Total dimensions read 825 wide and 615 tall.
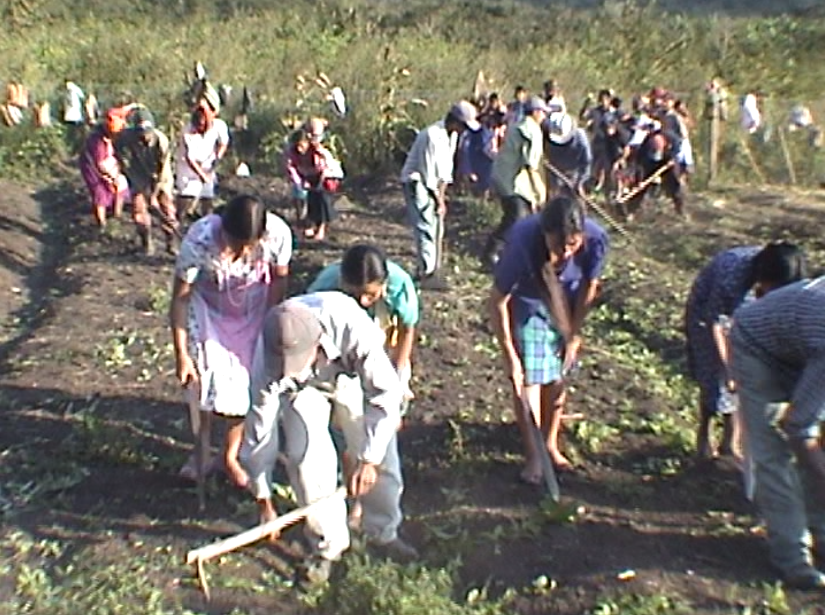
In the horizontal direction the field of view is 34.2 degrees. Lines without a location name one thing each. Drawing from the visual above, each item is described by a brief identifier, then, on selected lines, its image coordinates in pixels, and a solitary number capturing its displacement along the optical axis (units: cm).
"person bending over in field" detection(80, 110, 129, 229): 1285
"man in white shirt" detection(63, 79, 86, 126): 1908
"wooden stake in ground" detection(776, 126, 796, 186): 1823
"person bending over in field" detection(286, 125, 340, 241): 1273
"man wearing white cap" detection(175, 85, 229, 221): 1177
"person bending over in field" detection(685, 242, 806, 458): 514
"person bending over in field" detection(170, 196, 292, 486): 572
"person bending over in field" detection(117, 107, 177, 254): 1179
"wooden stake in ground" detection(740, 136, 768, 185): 1817
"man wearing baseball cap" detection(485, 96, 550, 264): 1010
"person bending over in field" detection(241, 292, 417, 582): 483
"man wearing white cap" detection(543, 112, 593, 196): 1363
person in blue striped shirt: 456
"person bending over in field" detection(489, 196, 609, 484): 564
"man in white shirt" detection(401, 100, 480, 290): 992
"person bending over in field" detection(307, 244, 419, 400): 509
